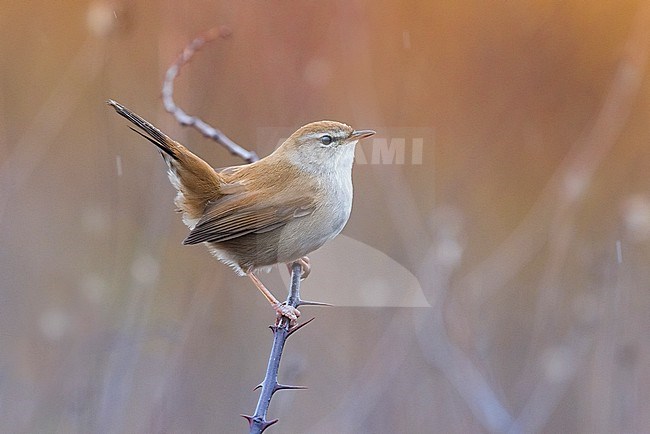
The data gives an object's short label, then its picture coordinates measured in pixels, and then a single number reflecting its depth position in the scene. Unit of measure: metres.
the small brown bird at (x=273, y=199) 4.60
